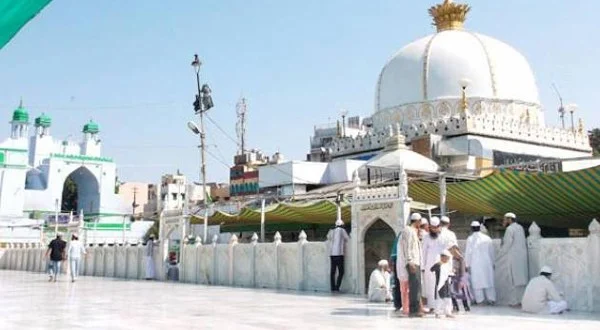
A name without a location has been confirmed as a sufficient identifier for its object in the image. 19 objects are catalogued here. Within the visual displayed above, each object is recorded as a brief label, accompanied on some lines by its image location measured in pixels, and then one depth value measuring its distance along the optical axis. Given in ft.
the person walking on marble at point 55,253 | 57.72
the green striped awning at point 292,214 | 54.35
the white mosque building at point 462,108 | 80.33
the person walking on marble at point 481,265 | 31.76
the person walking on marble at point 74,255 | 57.16
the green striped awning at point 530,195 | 37.37
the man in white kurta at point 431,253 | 27.71
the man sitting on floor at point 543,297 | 27.63
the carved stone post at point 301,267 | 44.52
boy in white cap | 26.81
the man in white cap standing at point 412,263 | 27.04
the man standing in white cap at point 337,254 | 41.65
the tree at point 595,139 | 120.53
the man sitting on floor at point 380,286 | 33.73
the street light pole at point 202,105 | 70.54
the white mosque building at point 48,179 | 126.21
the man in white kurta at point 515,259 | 31.27
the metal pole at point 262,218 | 54.60
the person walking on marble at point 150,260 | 61.52
